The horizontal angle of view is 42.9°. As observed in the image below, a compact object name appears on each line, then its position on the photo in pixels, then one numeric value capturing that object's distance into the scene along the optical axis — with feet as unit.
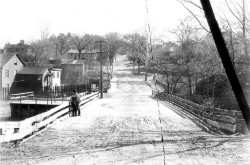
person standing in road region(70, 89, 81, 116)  62.43
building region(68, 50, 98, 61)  421.18
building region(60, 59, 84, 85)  242.58
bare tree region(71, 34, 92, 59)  425.85
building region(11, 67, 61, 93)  177.17
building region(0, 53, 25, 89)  171.22
